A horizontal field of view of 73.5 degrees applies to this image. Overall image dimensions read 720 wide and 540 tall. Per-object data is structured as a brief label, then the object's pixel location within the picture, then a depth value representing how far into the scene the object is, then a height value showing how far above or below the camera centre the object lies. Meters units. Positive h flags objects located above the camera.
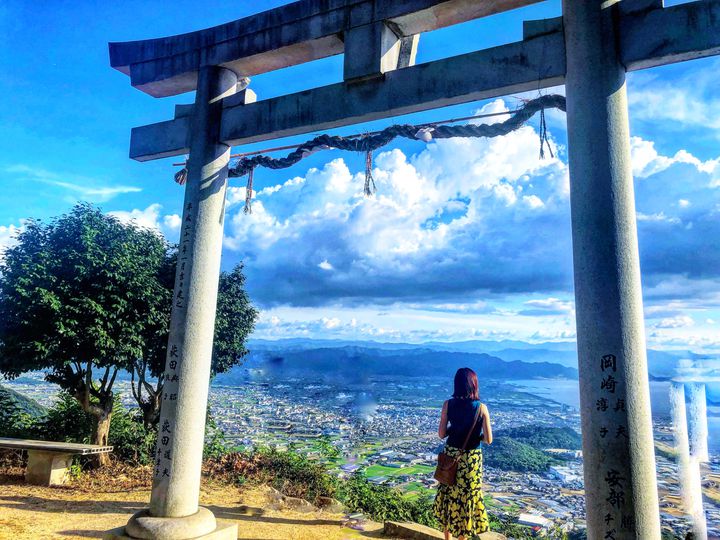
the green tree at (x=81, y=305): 7.11 +0.77
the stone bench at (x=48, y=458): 6.77 -1.45
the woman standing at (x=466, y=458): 4.00 -0.72
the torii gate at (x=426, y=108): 3.01 +2.14
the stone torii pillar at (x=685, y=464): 4.91 -0.96
